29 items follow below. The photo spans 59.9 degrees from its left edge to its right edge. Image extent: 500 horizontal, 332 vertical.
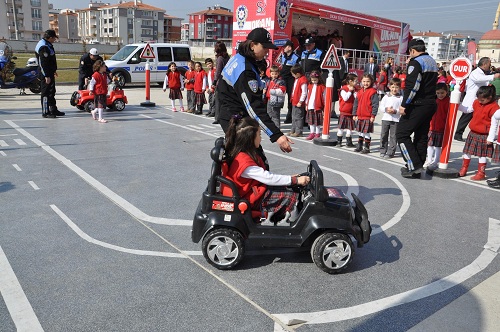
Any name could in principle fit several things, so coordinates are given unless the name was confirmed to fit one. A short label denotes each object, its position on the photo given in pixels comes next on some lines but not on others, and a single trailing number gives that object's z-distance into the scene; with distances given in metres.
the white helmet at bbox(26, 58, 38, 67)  16.92
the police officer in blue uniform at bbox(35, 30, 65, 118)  11.05
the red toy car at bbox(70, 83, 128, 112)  12.54
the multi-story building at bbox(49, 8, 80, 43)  126.12
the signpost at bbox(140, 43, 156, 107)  14.20
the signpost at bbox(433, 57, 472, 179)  7.22
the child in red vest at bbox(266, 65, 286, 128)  10.42
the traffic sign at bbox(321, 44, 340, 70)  9.88
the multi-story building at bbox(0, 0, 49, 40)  97.47
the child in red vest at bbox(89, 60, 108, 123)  11.16
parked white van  21.38
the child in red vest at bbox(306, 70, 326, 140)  9.95
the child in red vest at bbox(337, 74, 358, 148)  9.18
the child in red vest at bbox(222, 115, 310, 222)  3.88
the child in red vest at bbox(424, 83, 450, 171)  7.83
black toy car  3.78
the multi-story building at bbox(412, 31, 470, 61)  157.62
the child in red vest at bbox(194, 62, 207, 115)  13.27
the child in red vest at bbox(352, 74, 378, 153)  8.63
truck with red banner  16.50
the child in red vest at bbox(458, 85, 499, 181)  7.13
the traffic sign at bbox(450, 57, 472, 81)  7.33
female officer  4.32
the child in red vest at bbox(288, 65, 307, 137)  10.17
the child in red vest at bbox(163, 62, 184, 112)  13.55
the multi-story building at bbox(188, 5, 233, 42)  127.14
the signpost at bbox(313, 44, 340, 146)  9.39
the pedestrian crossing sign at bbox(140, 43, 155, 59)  14.47
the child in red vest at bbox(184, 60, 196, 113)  13.61
